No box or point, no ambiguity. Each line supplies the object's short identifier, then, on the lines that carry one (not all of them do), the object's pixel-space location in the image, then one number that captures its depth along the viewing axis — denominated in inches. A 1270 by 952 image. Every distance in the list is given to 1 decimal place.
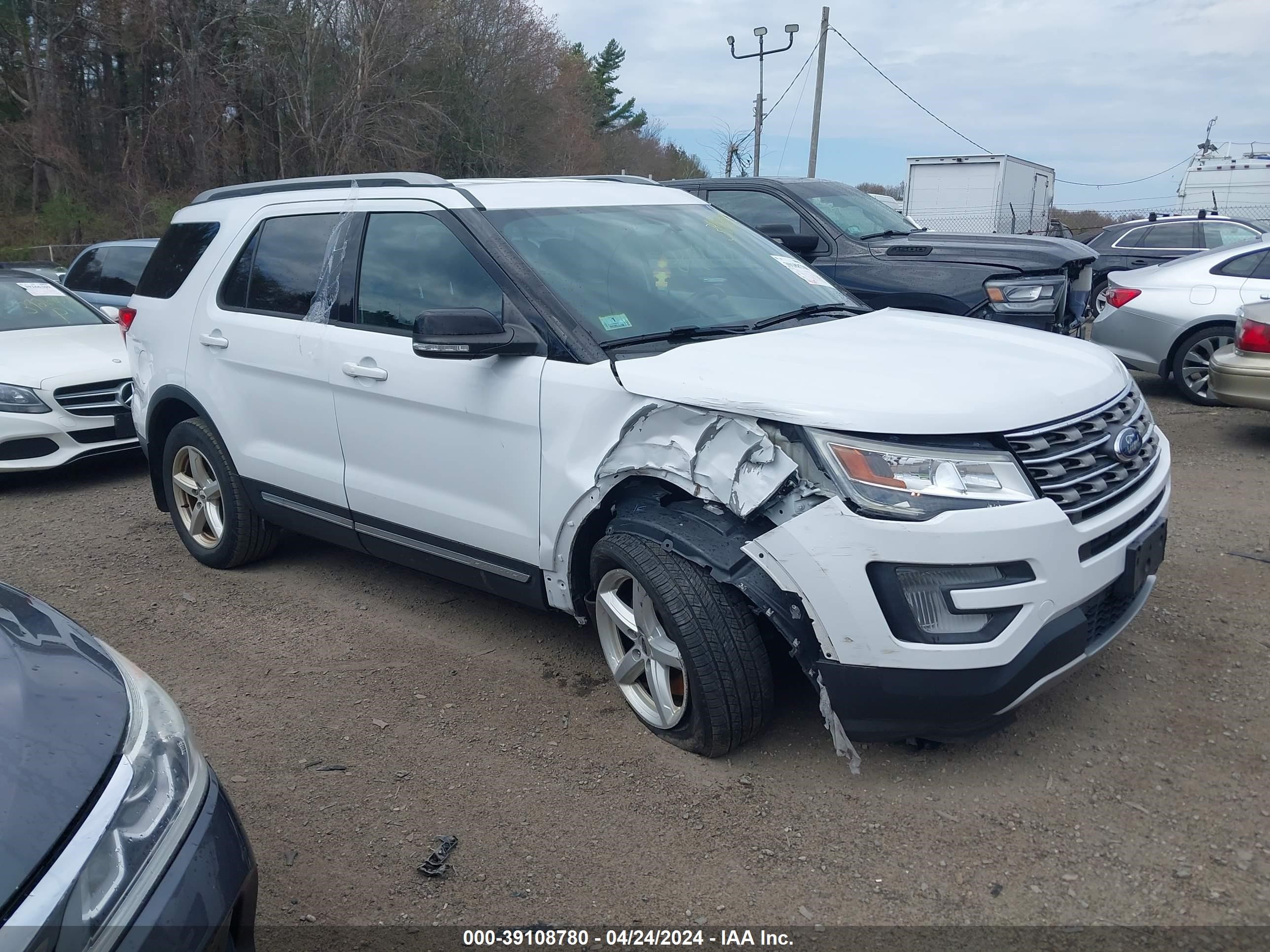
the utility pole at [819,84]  920.9
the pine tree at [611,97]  2578.7
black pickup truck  270.8
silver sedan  321.4
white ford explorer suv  110.2
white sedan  270.1
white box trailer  909.8
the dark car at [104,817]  66.1
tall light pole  930.7
